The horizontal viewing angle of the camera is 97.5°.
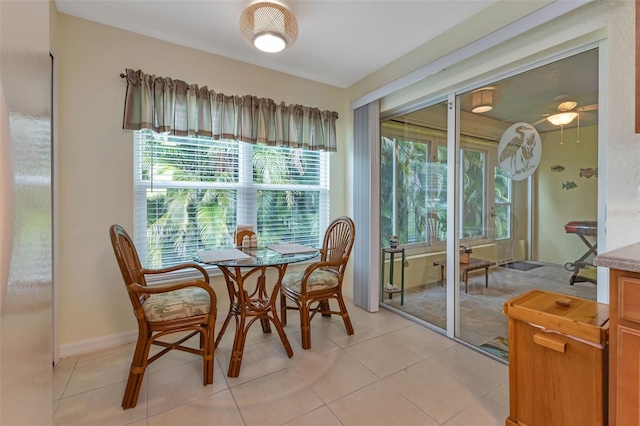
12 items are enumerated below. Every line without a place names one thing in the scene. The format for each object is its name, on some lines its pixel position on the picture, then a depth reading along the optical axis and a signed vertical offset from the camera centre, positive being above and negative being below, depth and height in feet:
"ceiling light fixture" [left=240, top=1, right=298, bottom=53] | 5.95 +4.10
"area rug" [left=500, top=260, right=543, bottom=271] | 6.54 -1.31
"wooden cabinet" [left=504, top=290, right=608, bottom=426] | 3.85 -2.22
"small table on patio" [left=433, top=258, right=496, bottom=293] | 7.50 -1.54
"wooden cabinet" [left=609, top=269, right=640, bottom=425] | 3.33 -1.66
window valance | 7.40 +2.94
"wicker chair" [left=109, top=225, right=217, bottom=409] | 5.26 -2.06
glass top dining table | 6.19 -2.17
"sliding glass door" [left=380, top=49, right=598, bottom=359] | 5.66 +0.39
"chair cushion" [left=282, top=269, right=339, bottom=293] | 7.59 -1.95
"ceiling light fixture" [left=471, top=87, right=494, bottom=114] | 7.09 +2.89
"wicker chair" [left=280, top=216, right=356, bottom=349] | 7.35 -1.97
